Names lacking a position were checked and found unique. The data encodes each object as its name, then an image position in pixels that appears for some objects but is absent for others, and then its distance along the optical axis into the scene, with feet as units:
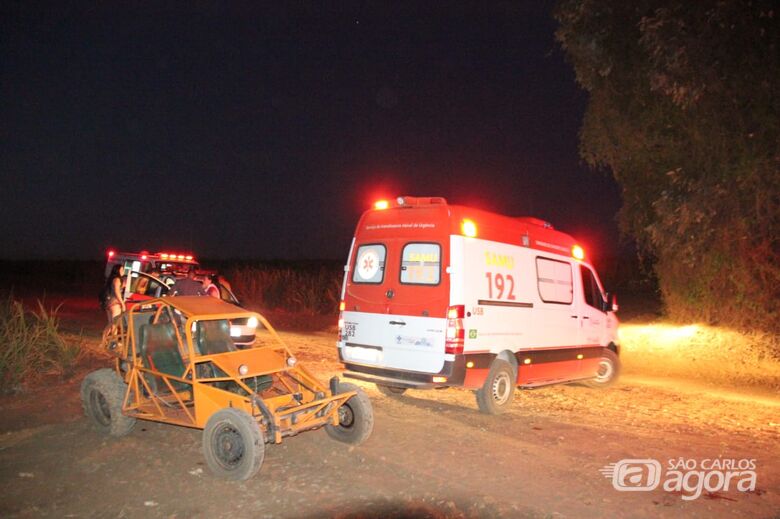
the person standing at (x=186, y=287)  37.29
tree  36.37
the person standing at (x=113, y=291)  38.81
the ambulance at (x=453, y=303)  24.66
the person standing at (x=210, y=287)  39.79
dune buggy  18.93
